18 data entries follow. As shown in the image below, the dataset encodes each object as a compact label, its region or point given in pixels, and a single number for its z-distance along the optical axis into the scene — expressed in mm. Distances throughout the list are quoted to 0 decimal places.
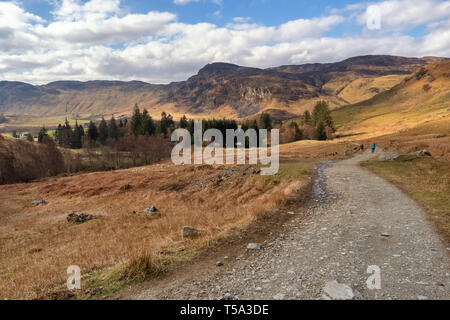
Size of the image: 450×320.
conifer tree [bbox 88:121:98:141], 137000
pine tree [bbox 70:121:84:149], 138625
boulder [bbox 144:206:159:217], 24564
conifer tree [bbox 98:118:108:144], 134125
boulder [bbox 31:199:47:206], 39716
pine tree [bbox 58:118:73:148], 135250
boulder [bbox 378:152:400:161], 35538
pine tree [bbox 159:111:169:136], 132950
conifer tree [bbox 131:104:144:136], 134825
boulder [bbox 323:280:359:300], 6105
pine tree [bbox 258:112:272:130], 147950
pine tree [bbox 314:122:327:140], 117931
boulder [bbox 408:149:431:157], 35306
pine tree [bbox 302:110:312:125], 135750
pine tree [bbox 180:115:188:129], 146950
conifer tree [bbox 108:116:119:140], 133375
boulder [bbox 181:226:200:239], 11742
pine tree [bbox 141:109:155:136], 134750
